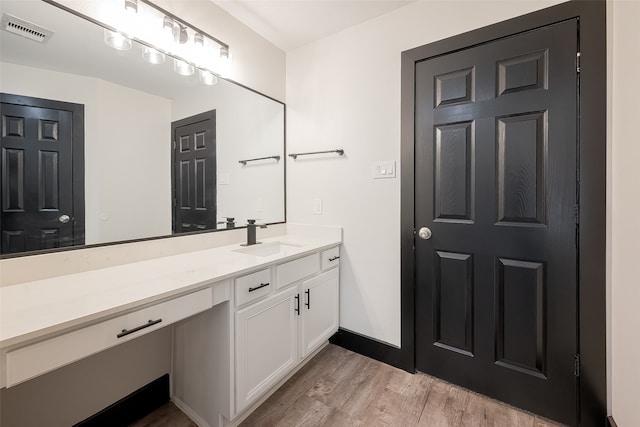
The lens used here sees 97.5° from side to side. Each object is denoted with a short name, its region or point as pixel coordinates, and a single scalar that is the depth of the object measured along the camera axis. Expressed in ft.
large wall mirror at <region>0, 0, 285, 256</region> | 3.67
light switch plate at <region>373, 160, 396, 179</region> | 6.14
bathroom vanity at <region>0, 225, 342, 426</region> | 2.73
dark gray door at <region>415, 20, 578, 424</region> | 4.58
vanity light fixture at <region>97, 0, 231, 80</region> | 4.52
